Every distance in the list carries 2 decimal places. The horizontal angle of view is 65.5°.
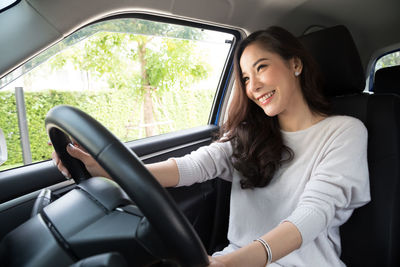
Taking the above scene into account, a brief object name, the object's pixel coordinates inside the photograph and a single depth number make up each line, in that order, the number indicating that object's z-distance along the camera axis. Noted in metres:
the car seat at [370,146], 1.13
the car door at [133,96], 1.19
